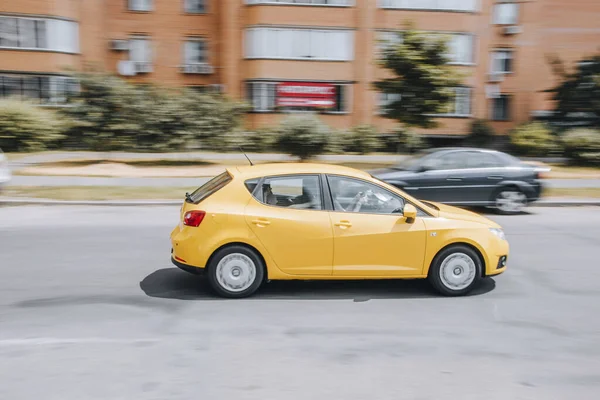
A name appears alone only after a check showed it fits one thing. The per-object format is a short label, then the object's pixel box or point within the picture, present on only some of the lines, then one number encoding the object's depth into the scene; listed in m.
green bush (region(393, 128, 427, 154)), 27.17
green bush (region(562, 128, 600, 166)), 23.22
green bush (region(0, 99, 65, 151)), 22.73
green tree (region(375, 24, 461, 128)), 19.83
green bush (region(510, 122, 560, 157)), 25.62
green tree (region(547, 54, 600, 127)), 27.16
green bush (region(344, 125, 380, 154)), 26.67
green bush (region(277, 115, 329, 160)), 20.75
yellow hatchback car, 6.44
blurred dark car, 12.71
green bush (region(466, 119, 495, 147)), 28.84
